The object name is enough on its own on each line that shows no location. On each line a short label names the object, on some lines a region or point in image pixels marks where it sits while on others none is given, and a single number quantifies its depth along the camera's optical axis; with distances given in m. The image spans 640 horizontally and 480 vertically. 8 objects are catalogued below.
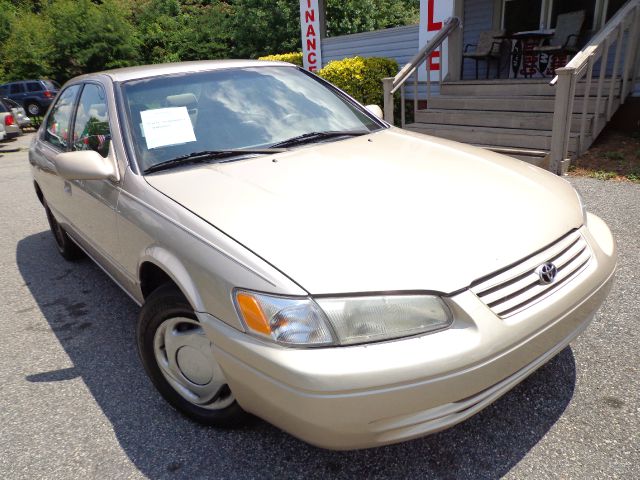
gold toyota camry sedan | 1.63
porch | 6.08
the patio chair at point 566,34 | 8.27
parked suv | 19.67
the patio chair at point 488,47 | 9.39
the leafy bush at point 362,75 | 9.83
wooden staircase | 6.52
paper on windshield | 2.57
